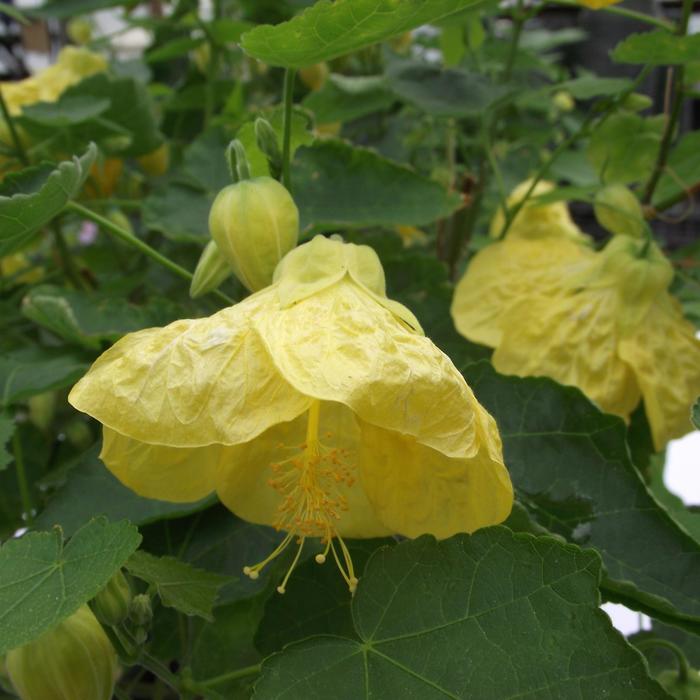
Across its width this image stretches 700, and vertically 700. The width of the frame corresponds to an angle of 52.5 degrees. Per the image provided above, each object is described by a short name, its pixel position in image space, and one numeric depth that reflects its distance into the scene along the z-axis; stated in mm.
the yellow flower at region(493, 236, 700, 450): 139
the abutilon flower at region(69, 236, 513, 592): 90
